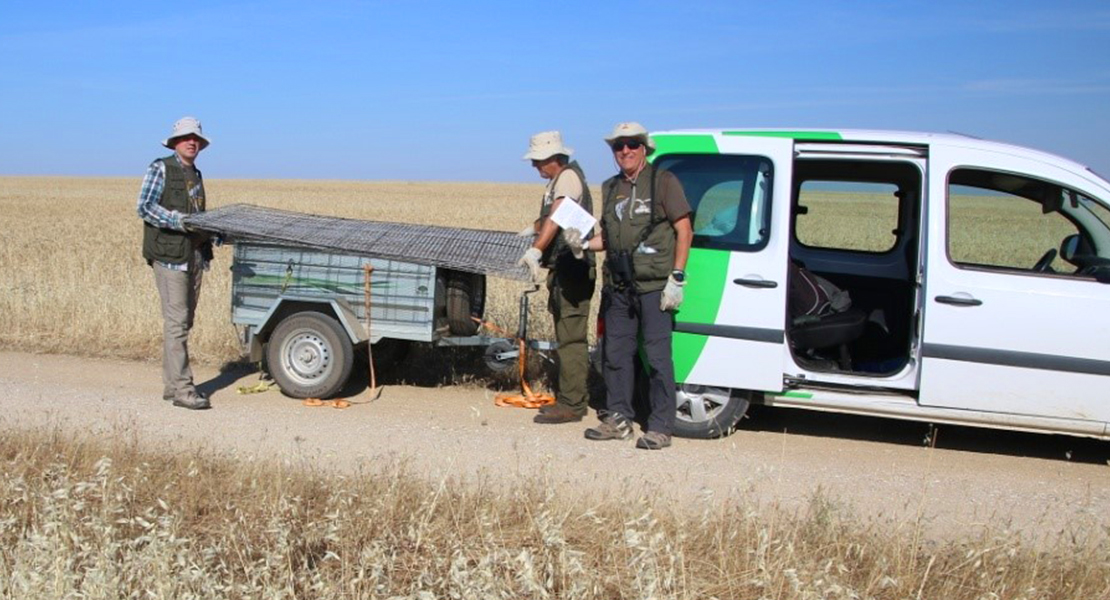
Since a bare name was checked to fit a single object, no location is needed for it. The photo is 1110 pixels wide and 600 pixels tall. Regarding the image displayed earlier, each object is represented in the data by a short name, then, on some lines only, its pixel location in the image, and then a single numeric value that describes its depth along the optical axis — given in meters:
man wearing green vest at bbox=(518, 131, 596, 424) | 7.04
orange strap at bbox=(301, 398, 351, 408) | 7.51
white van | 6.26
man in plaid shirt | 7.21
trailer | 7.49
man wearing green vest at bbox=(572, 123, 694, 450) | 6.49
